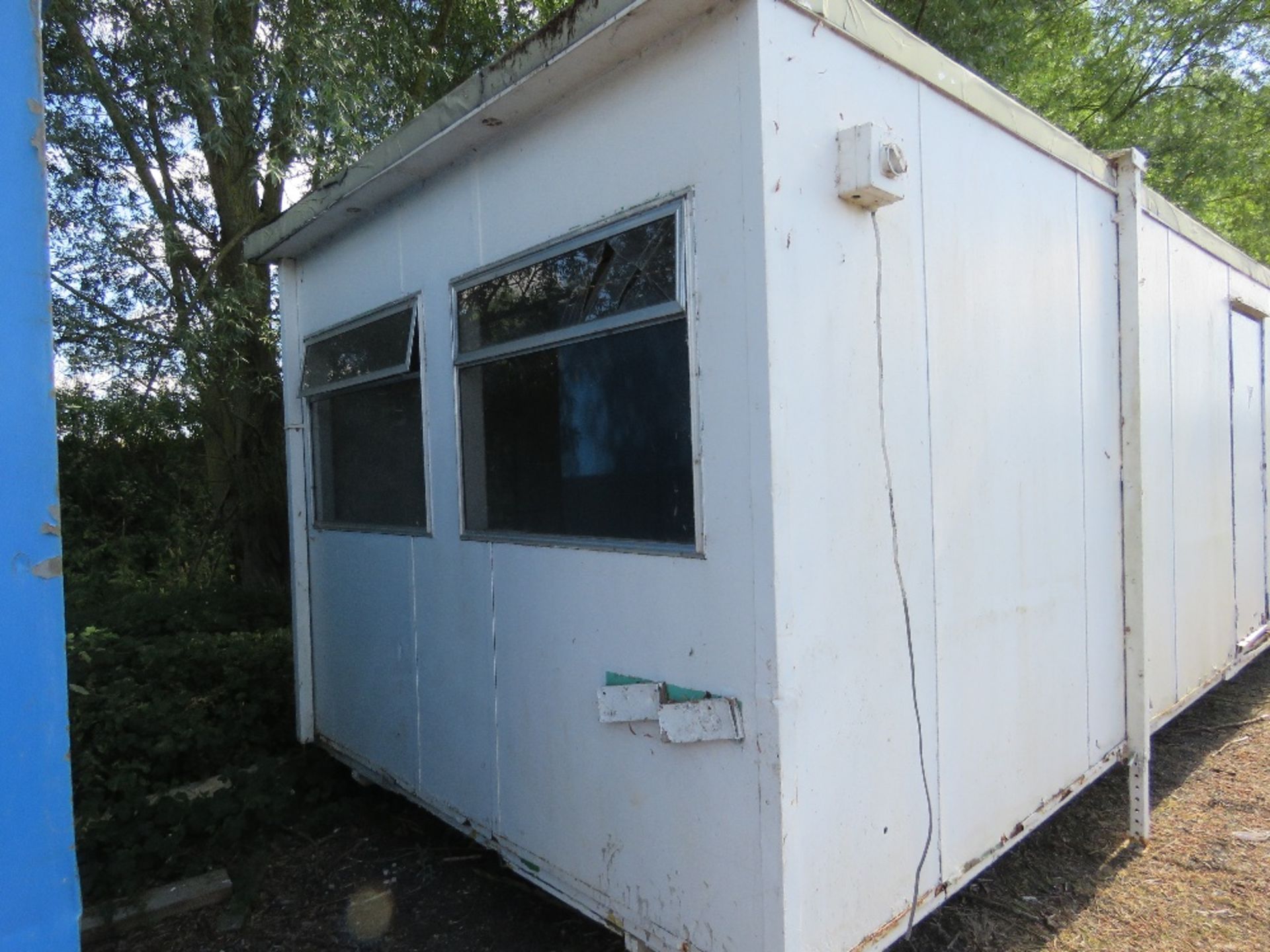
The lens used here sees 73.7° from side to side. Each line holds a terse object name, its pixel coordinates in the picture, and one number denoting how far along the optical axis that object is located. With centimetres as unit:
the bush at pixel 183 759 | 366
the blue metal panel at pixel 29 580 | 140
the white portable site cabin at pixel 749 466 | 226
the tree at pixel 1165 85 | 932
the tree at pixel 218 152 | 579
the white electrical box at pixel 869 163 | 235
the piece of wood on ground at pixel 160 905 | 325
